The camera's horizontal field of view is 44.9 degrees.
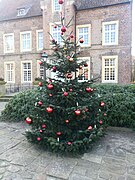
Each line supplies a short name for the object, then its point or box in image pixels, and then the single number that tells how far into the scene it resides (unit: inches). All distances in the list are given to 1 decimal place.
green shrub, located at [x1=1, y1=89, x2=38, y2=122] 207.0
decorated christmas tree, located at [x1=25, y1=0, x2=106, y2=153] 127.5
